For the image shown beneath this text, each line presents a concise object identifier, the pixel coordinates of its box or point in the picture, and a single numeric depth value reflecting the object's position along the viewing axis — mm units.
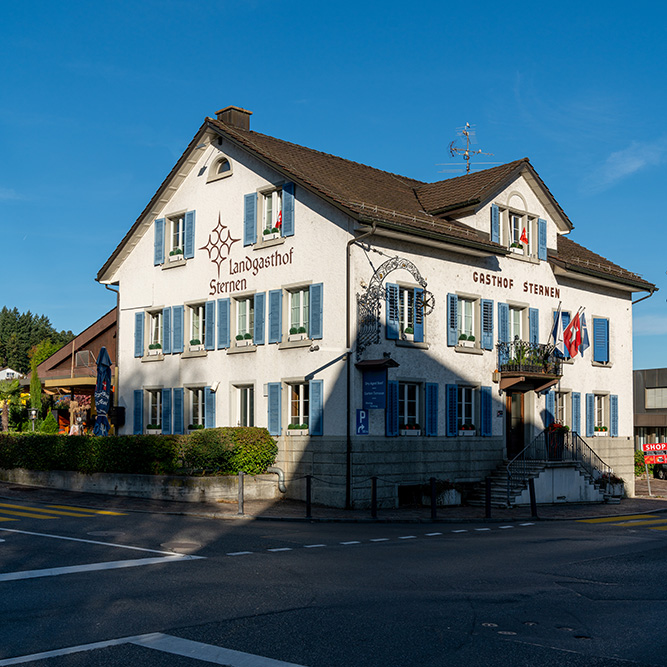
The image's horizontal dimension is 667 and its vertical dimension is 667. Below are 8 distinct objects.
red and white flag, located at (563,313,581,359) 28172
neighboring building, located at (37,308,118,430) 35222
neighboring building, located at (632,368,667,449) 53844
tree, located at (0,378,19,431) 46078
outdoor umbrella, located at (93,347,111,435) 27969
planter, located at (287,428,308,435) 23609
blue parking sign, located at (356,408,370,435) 22453
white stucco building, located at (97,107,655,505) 22891
